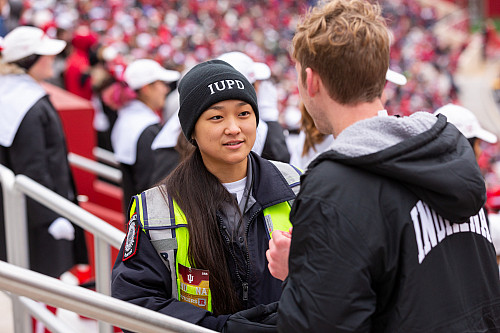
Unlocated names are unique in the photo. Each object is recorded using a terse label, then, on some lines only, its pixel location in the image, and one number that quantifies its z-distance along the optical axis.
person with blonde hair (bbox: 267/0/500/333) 1.33
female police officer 1.75
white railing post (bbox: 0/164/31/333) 3.22
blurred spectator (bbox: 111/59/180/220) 4.28
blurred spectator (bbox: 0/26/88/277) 3.72
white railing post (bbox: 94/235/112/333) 2.64
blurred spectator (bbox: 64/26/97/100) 8.30
